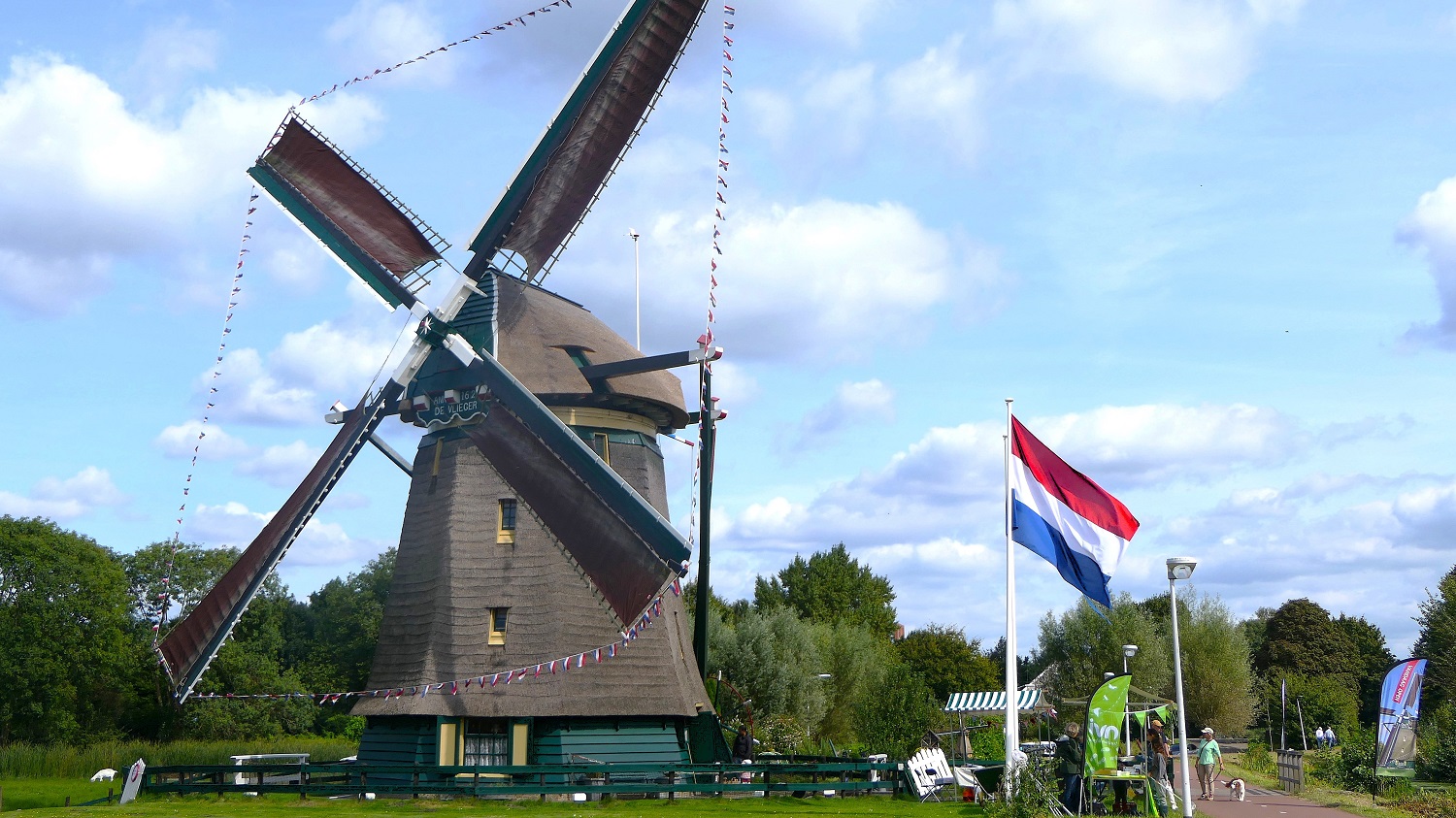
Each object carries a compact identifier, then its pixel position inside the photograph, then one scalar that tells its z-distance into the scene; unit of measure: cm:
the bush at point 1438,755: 2439
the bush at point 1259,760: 3372
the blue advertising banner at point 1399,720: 2192
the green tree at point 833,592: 7250
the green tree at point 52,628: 4916
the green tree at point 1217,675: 5116
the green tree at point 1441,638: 3762
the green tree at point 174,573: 5597
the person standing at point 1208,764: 2159
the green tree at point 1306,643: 7369
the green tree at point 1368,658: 7544
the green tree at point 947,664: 6688
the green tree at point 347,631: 6253
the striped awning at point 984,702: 3672
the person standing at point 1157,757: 1972
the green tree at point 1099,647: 5234
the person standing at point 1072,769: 1850
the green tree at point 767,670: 4469
